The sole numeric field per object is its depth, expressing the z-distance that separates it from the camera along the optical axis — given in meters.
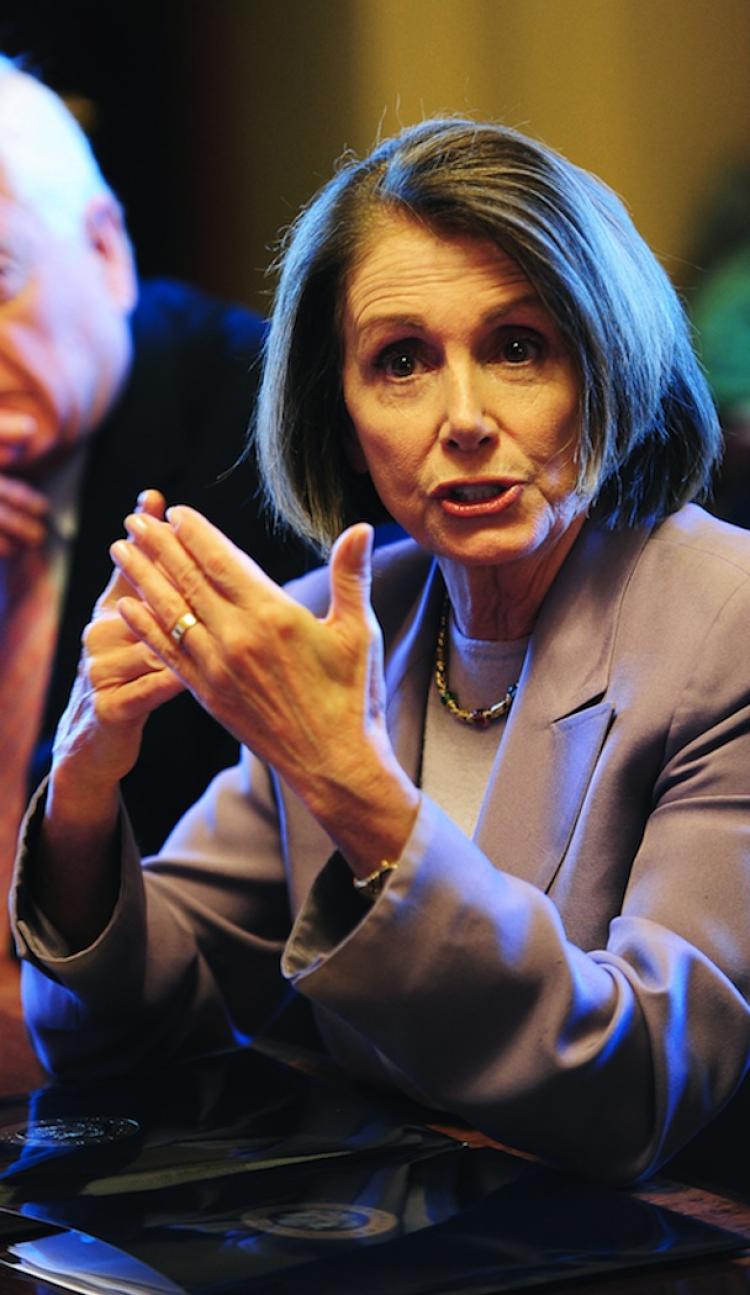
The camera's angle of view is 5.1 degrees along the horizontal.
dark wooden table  3.93
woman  4.04
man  4.80
